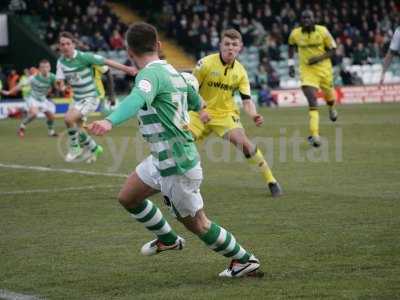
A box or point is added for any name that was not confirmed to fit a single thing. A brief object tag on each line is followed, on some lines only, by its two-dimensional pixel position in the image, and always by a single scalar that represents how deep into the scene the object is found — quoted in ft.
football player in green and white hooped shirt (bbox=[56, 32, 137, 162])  63.41
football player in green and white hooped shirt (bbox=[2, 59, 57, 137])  90.43
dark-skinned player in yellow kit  68.69
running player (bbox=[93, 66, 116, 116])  64.49
